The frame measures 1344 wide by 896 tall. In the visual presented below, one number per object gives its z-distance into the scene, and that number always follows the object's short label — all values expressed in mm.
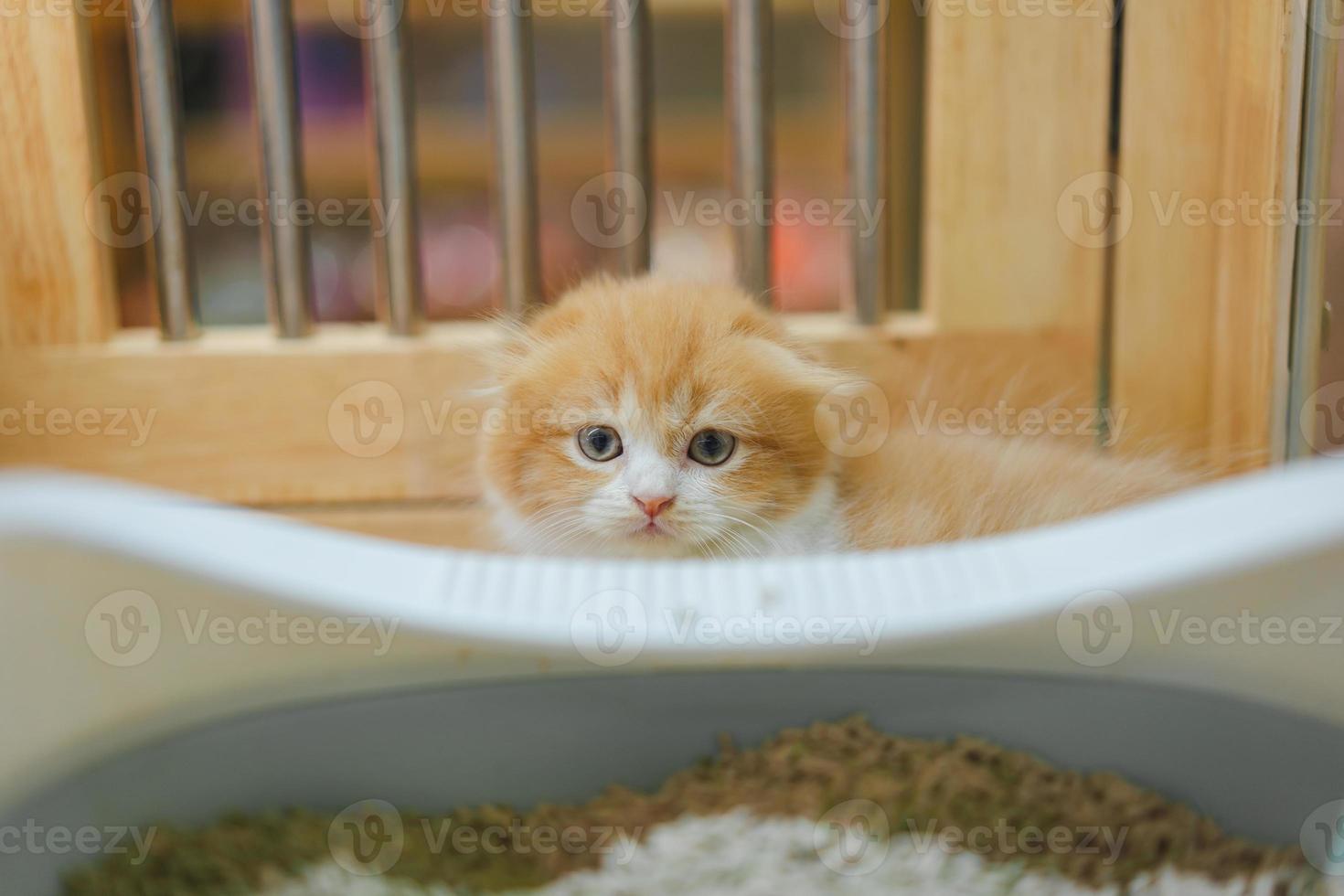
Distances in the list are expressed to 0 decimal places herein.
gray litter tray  707
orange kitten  763
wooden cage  800
